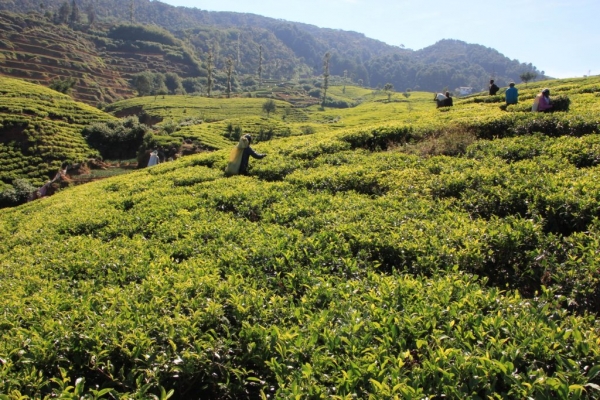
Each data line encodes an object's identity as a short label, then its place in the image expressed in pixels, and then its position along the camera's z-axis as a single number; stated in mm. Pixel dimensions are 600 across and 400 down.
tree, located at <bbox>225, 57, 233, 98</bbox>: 98475
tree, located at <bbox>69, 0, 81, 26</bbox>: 141750
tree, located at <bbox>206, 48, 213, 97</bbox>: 96538
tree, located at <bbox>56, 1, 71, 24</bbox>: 136875
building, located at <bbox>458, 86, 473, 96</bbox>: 185500
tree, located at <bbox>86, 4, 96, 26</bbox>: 148575
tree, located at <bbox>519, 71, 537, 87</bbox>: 70825
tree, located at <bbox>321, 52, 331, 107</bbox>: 103175
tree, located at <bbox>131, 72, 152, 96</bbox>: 95750
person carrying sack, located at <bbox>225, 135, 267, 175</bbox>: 10984
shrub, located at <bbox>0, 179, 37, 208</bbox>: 26847
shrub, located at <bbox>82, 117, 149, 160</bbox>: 45250
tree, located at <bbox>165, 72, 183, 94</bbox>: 118812
